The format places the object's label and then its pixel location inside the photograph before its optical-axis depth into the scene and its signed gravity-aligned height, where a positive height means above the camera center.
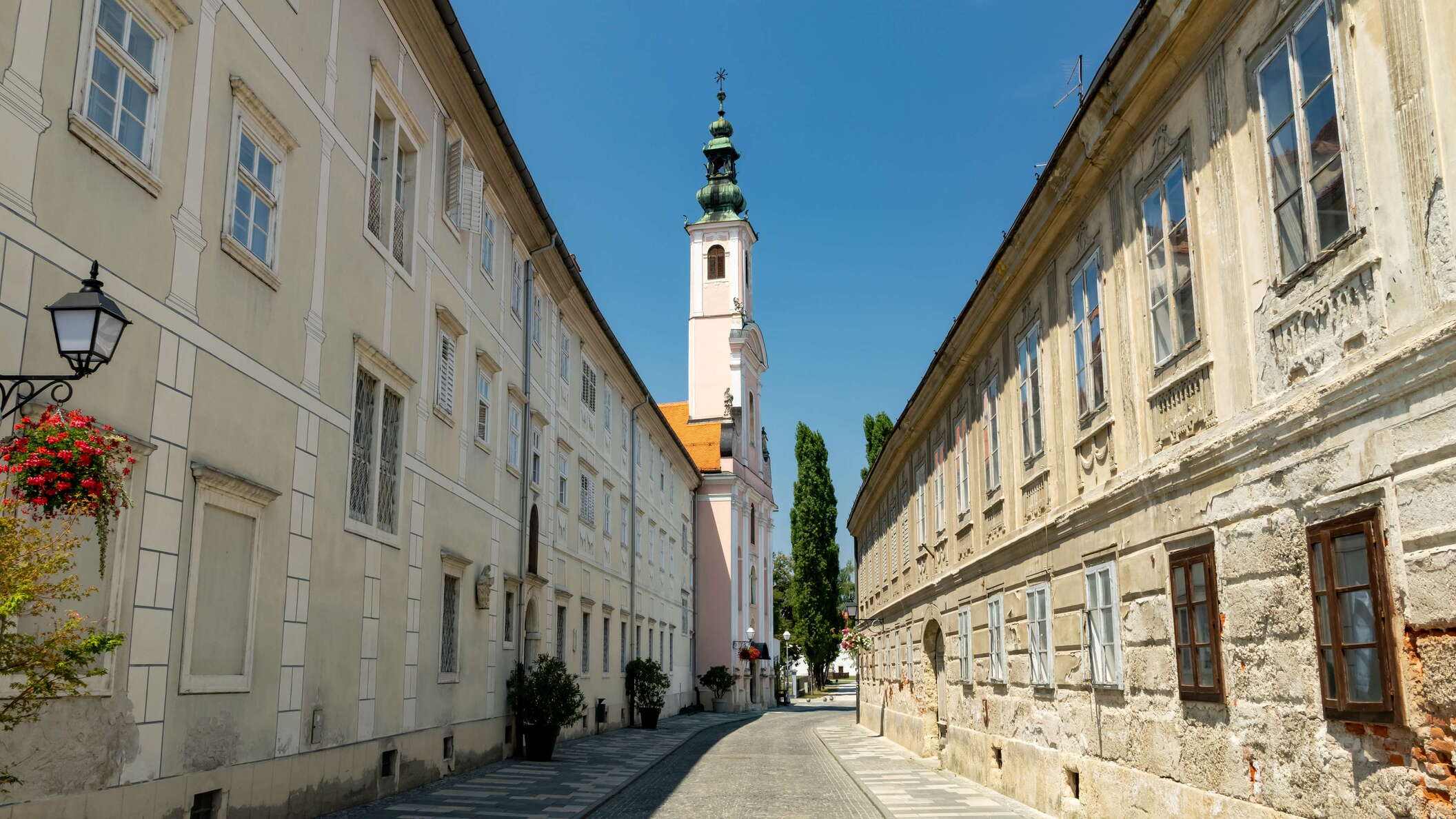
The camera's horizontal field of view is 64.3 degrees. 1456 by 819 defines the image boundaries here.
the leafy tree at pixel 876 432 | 53.88 +10.16
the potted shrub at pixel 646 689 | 33.94 -1.13
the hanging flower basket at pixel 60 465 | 6.11 +0.98
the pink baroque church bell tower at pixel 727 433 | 54.44 +10.99
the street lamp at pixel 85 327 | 6.45 +1.77
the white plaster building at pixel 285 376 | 8.57 +2.83
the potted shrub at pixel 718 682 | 49.34 -1.32
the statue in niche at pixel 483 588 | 19.17 +1.01
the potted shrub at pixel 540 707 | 20.73 -0.99
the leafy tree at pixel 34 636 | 5.62 +0.09
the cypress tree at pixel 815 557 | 62.16 +4.91
